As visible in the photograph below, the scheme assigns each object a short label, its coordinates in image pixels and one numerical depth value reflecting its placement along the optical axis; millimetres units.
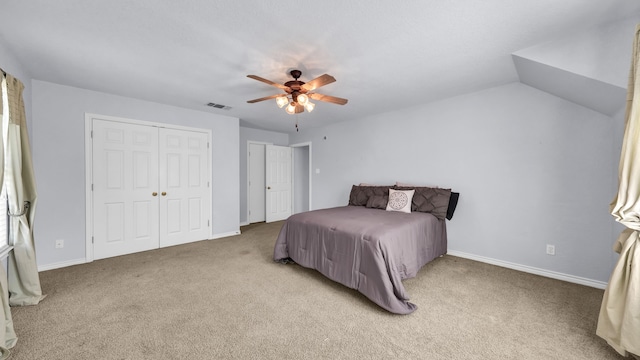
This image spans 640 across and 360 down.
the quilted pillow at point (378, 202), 3689
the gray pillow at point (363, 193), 3932
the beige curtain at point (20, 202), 2045
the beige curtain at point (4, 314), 1533
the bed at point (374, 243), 2129
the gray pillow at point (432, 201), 3248
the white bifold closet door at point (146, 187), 3385
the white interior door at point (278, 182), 5918
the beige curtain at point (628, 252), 1450
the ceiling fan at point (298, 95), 2385
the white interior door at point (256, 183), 5730
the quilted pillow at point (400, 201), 3421
